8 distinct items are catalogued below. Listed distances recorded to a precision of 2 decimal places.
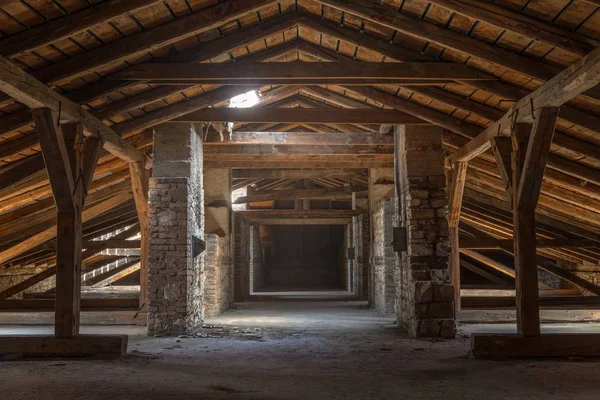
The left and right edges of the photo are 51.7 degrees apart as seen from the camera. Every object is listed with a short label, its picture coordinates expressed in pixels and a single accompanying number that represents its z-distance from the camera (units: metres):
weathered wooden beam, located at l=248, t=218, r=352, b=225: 20.56
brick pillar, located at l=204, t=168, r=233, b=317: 14.07
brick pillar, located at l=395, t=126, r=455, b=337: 9.37
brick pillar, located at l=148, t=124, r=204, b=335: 9.59
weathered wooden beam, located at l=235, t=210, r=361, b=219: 19.14
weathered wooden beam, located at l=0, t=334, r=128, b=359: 7.23
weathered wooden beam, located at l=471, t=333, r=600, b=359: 7.31
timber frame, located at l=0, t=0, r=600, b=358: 6.13
